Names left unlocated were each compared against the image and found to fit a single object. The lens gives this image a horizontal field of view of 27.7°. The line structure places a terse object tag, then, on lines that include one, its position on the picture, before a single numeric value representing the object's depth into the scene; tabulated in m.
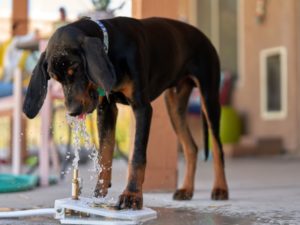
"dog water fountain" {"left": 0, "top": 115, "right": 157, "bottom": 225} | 2.70
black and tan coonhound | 2.65
